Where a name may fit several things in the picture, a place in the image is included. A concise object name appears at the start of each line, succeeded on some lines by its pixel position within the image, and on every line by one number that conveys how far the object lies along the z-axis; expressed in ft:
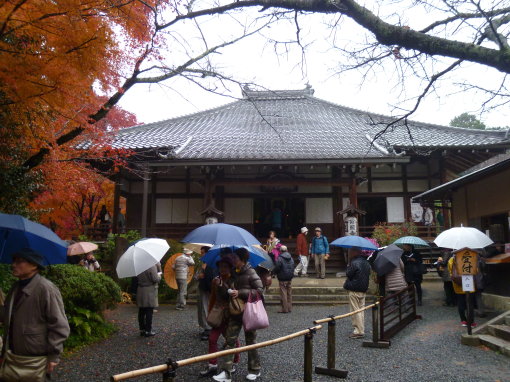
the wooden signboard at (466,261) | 21.86
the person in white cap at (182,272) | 32.09
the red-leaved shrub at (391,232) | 41.83
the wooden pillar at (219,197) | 50.47
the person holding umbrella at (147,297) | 21.90
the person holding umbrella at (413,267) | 31.81
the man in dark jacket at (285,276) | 30.60
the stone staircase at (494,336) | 20.03
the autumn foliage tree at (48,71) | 16.38
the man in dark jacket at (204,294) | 21.01
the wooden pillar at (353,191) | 44.57
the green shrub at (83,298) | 21.76
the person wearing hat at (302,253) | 42.76
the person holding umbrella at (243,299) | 14.91
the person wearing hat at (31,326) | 10.00
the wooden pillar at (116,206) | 47.44
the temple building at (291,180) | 45.93
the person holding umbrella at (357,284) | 22.35
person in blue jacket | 40.75
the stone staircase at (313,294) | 34.58
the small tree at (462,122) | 128.88
